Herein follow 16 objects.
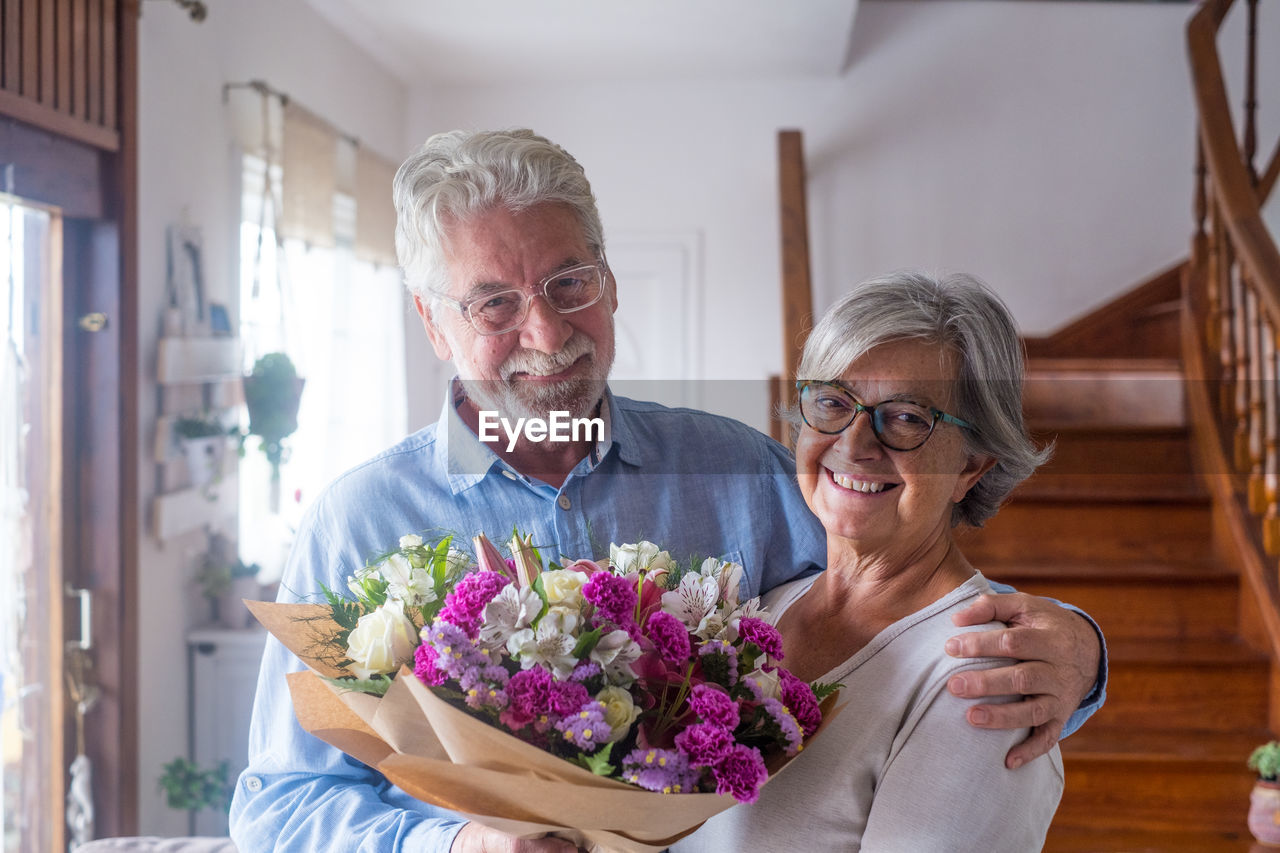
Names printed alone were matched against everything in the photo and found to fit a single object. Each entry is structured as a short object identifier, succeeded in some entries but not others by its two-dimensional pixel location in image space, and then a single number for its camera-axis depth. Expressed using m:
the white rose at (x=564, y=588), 0.79
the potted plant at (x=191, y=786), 2.52
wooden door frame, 2.41
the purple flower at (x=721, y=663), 0.82
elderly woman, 0.89
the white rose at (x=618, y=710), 0.75
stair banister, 2.69
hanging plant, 2.71
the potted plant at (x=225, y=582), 2.81
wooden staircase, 2.59
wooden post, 3.26
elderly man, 1.04
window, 3.09
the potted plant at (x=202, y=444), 2.67
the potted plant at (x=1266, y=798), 2.34
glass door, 2.20
